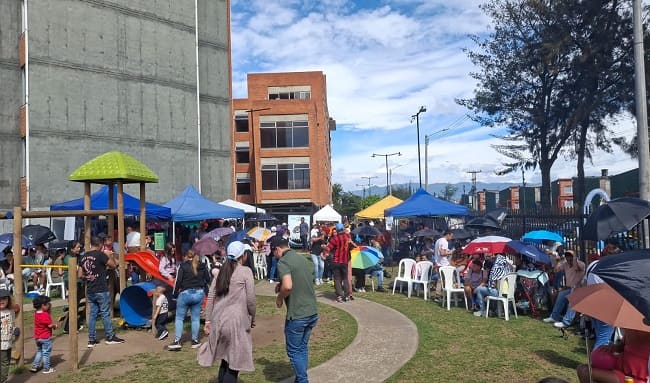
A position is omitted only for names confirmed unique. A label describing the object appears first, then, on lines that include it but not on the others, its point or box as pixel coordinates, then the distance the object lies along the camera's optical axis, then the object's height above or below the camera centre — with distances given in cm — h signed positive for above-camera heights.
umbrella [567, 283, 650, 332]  446 -99
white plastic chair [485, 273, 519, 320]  1073 -187
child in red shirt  733 -173
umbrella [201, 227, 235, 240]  1548 -81
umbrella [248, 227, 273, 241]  1883 -107
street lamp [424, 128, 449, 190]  4267 +339
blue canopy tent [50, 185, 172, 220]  1616 +8
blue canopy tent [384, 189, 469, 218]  1853 -27
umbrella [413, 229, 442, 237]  1795 -112
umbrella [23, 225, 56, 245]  1538 -70
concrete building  2662 +652
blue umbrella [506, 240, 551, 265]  1074 -112
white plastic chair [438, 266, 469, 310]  1216 -196
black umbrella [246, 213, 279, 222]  2762 -71
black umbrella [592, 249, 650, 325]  385 -62
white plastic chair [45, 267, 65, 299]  1432 -209
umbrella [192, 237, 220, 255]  1040 -83
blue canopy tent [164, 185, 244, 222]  1719 -11
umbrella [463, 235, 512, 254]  1130 -102
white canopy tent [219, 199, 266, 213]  2355 -4
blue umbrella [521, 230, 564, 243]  1249 -94
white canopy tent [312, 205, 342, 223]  2820 -70
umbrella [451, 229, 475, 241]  1642 -109
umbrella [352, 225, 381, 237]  1878 -107
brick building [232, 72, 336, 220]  4681 +435
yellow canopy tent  2242 -32
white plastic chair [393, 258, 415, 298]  1378 -198
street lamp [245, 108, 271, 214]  4649 +510
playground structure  953 +64
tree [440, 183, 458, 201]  11719 +205
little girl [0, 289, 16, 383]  686 -157
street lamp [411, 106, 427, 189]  4378 +712
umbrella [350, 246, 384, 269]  1376 -148
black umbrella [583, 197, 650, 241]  919 -37
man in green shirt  608 -119
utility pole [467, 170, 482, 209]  6575 +56
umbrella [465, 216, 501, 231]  1527 -73
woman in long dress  587 -127
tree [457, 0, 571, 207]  2845 +687
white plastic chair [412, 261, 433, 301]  1355 -193
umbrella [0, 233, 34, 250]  1505 -85
